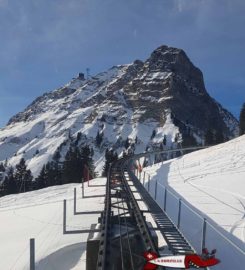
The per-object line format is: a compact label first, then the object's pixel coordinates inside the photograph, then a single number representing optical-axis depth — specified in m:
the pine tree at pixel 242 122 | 65.85
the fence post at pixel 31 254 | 6.19
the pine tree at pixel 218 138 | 67.08
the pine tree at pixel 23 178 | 53.05
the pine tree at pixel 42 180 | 52.33
